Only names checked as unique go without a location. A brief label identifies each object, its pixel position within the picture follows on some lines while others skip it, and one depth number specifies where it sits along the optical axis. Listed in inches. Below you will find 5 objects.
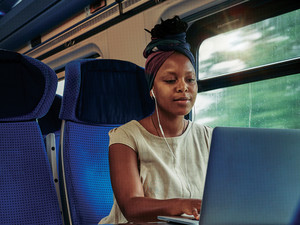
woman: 56.2
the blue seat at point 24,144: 62.9
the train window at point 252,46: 78.9
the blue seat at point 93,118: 65.6
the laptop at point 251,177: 27.5
